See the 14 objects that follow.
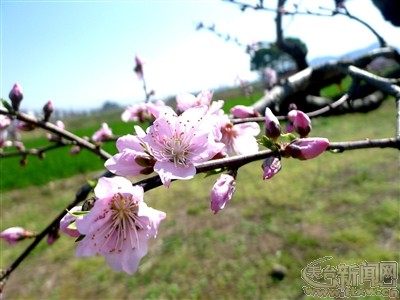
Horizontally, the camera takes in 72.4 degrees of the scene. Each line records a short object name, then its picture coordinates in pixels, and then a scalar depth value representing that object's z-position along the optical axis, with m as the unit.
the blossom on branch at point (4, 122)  0.23
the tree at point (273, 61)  31.36
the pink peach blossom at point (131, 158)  0.10
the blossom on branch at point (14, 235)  0.19
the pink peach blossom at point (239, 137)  0.15
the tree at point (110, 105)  60.83
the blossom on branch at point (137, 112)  0.29
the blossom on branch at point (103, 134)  0.32
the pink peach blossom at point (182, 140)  0.10
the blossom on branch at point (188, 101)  0.14
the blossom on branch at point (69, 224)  0.09
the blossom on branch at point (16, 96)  0.18
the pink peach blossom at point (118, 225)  0.09
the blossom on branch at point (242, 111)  0.16
